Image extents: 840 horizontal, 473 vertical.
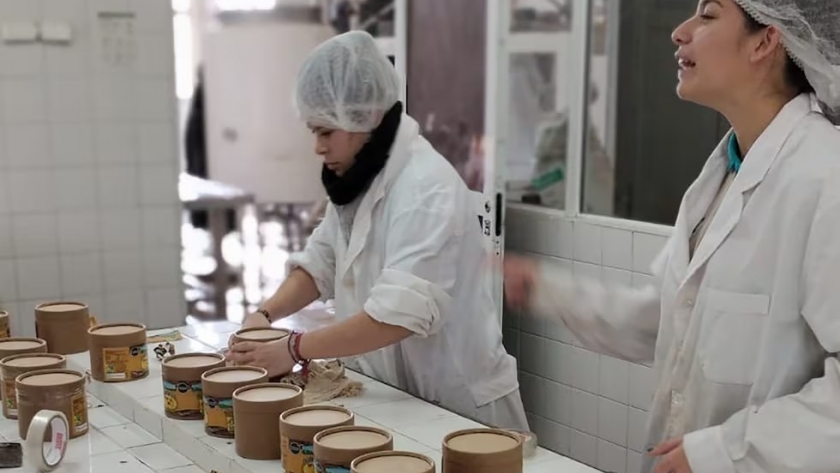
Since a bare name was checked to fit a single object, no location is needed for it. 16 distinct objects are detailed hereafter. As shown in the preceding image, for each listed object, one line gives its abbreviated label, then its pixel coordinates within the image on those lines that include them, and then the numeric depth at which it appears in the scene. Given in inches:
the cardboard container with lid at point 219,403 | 64.7
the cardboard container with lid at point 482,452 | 52.4
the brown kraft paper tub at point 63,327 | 86.0
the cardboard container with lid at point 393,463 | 51.3
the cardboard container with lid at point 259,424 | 61.2
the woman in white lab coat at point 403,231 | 79.4
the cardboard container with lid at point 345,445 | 53.1
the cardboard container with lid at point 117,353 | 77.2
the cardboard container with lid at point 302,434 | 56.8
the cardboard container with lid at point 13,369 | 71.2
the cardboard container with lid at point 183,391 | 68.9
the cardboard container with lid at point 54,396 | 65.4
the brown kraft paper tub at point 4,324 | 84.4
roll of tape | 59.2
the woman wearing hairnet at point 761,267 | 55.9
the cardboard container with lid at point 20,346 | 76.4
